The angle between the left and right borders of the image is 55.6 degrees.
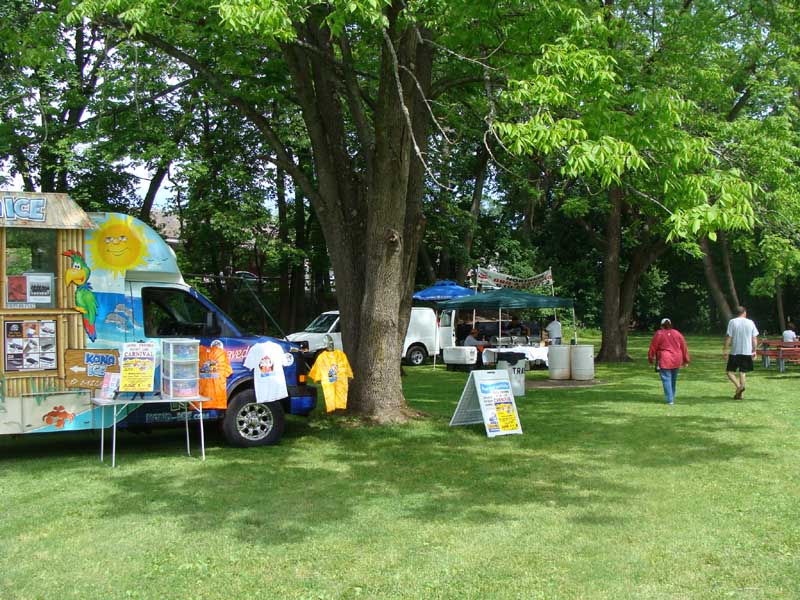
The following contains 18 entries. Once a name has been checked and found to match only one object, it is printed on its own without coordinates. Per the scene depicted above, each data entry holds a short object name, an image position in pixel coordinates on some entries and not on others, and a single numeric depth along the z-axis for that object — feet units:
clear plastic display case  27.89
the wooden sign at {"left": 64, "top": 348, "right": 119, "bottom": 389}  27.68
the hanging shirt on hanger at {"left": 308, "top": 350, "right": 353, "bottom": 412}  32.96
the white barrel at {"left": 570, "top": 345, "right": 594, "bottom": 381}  56.65
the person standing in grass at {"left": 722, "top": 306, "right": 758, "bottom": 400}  44.83
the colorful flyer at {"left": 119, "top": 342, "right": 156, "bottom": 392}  26.91
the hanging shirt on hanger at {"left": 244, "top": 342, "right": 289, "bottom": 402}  30.53
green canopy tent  66.95
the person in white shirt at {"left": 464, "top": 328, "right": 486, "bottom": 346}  71.72
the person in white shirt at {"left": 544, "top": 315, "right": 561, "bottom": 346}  72.33
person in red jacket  42.55
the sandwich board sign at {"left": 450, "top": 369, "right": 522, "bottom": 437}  33.60
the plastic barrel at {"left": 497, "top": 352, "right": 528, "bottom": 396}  47.80
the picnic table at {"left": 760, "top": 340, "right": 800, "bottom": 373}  63.05
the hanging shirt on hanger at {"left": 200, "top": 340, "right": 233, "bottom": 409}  29.86
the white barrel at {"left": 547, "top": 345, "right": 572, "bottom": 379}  57.82
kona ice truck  27.71
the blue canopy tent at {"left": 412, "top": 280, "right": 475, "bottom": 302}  76.79
